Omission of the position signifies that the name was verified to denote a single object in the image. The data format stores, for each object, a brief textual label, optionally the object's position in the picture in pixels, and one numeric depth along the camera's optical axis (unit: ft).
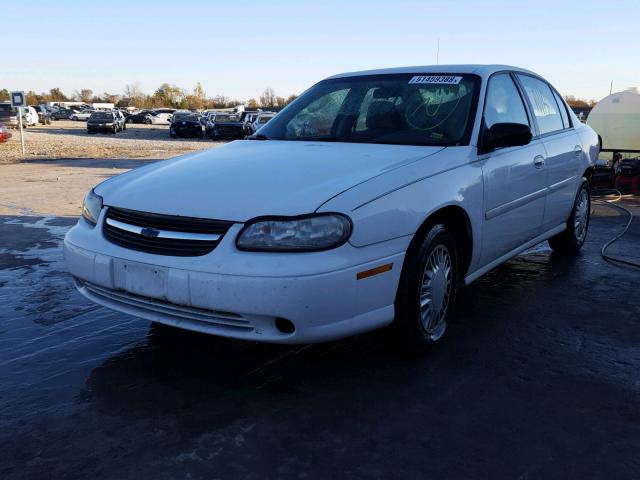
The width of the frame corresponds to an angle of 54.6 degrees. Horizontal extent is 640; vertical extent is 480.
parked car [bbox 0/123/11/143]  80.35
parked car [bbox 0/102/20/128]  136.26
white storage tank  46.37
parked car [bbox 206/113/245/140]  104.94
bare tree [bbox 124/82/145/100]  461.78
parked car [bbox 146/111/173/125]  196.55
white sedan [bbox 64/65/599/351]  9.06
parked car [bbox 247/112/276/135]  91.35
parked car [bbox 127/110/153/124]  202.03
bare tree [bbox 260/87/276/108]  412.67
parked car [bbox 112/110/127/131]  135.74
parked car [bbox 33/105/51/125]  176.73
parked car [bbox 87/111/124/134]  128.88
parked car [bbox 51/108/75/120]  239.30
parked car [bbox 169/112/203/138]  115.51
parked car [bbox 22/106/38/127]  153.60
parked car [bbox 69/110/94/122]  230.56
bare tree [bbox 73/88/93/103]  486.38
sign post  66.13
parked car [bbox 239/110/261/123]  108.25
